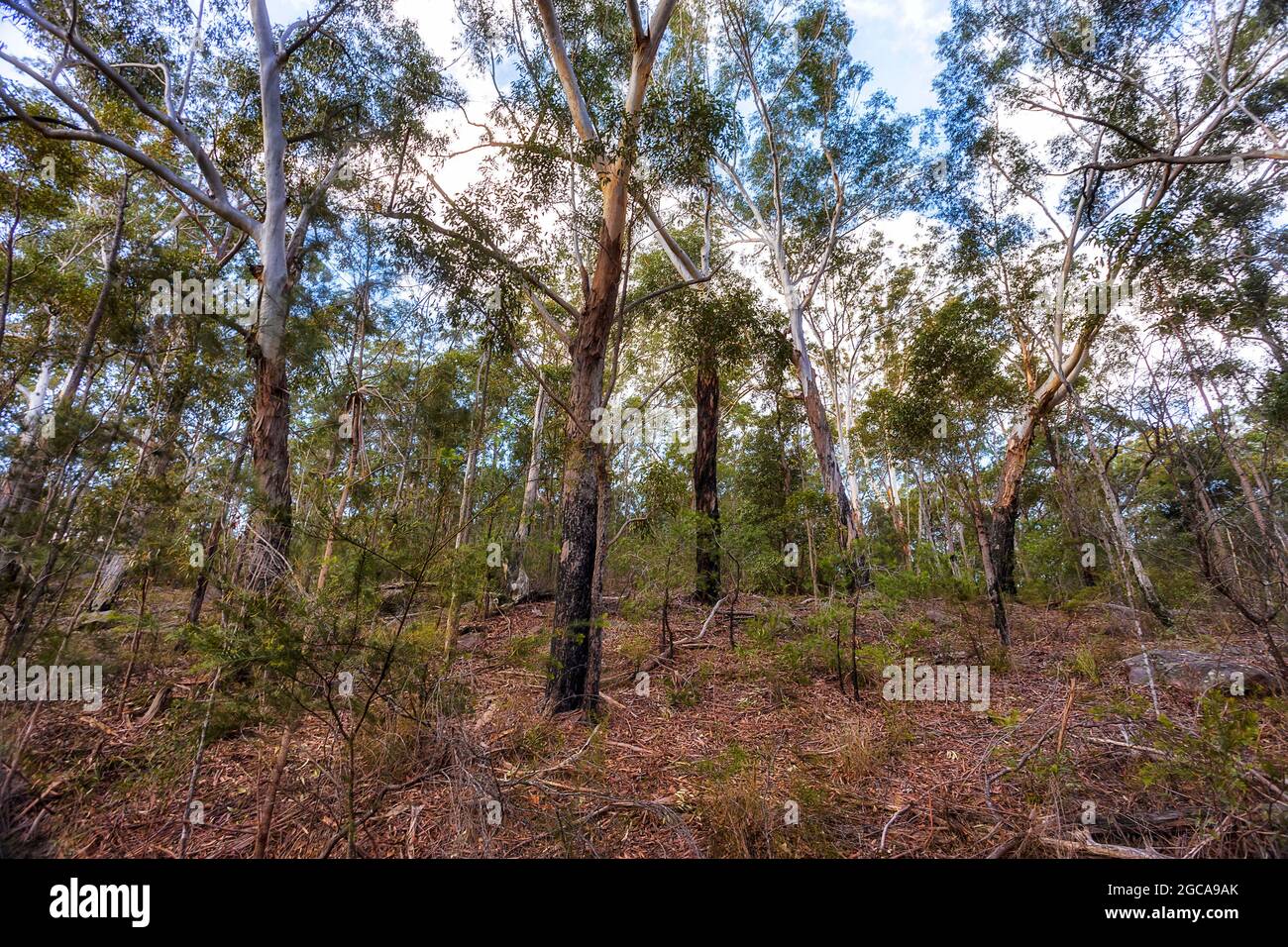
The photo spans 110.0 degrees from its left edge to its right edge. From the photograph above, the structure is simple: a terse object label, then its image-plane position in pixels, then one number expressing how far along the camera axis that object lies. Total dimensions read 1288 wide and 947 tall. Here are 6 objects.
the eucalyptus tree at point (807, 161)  9.45
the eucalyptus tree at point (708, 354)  7.35
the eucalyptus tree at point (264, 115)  4.89
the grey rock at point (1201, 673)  3.48
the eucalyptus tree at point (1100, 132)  6.59
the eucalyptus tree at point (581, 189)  4.16
